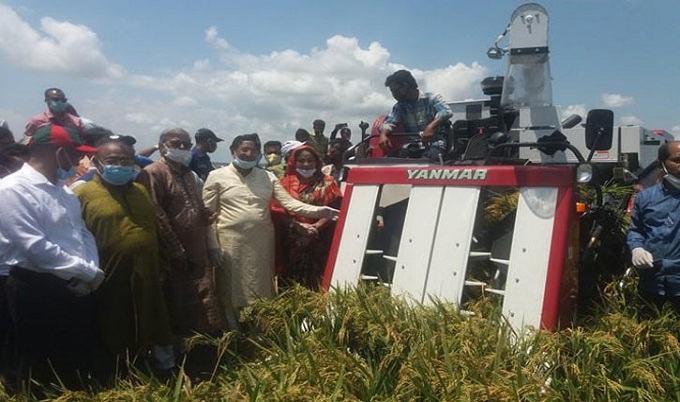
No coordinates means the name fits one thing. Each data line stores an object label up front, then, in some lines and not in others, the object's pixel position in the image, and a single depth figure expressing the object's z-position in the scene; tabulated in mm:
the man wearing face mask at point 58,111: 6078
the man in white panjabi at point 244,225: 4828
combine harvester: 3309
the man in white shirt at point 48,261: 3213
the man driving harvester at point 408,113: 5797
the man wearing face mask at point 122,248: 3885
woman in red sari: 5043
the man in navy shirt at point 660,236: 3416
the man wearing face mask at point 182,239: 4395
